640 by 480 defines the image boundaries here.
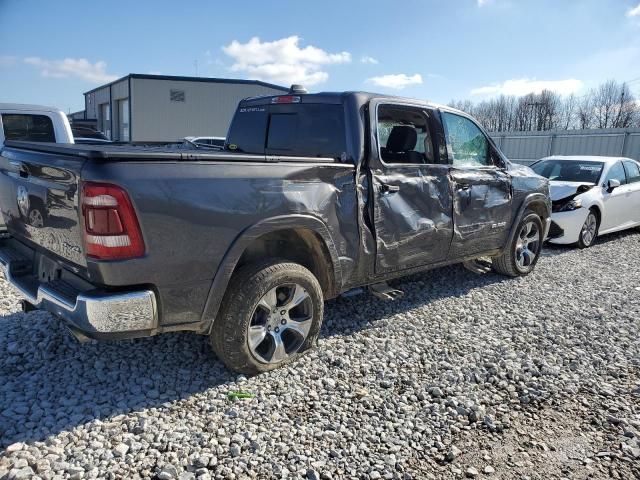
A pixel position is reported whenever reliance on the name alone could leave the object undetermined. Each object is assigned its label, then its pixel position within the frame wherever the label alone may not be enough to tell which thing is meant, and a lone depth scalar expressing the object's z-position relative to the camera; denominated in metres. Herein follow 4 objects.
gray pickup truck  2.67
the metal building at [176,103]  29.45
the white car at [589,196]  8.05
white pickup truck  6.34
